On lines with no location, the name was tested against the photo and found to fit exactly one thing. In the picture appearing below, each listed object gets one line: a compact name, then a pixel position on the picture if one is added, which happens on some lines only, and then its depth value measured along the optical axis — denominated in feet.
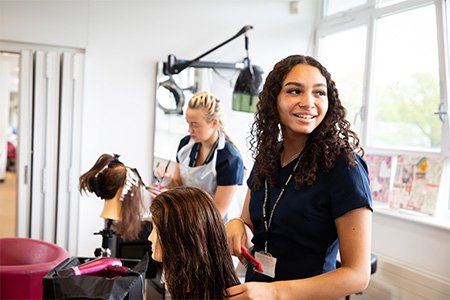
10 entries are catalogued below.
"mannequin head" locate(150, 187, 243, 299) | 3.81
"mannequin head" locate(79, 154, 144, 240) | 7.23
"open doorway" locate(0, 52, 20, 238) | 19.30
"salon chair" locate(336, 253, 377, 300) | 9.66
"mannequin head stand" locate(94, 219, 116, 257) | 6.98
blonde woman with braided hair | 8.39
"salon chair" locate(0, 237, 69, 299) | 6.98
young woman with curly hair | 3.52
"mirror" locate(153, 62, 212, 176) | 12.70
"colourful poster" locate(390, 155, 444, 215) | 10.44
